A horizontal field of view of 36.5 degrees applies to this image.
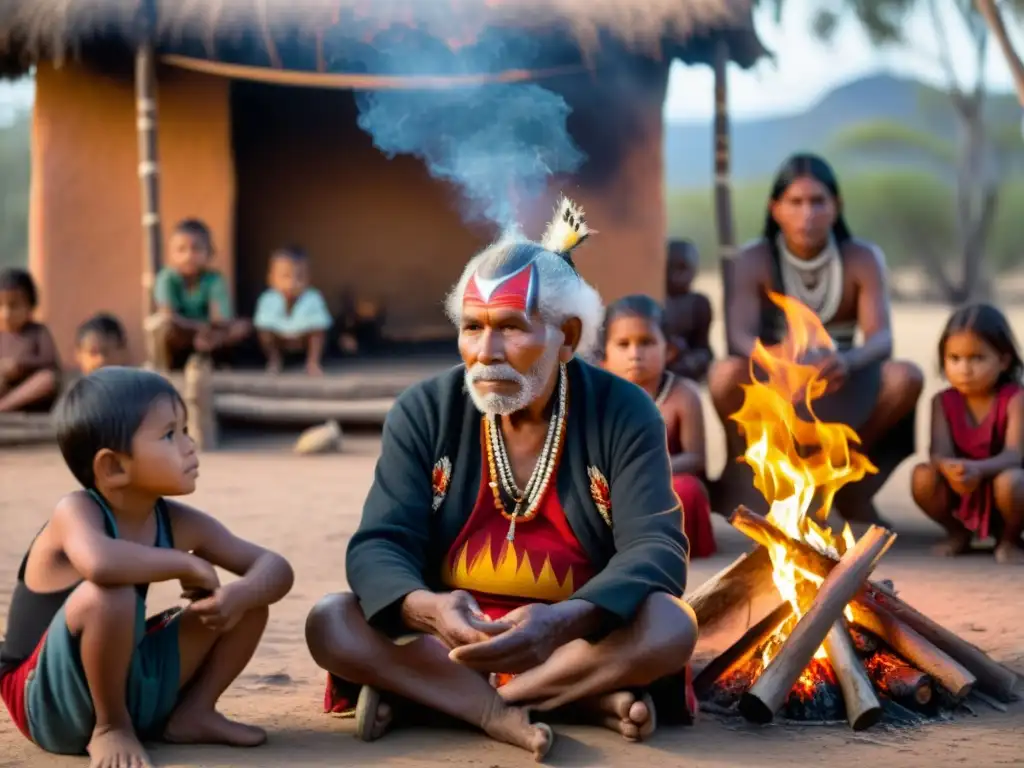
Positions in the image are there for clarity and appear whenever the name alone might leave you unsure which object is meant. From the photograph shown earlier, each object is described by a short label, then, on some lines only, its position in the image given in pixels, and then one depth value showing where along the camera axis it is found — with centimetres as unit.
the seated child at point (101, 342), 962
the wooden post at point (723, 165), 1090
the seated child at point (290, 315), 1078
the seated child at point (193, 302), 1014
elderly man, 378
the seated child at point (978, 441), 632
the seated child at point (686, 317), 1038
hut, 1002
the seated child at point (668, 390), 605
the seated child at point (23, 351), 995
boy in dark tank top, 354
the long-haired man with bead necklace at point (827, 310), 668
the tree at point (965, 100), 2614
